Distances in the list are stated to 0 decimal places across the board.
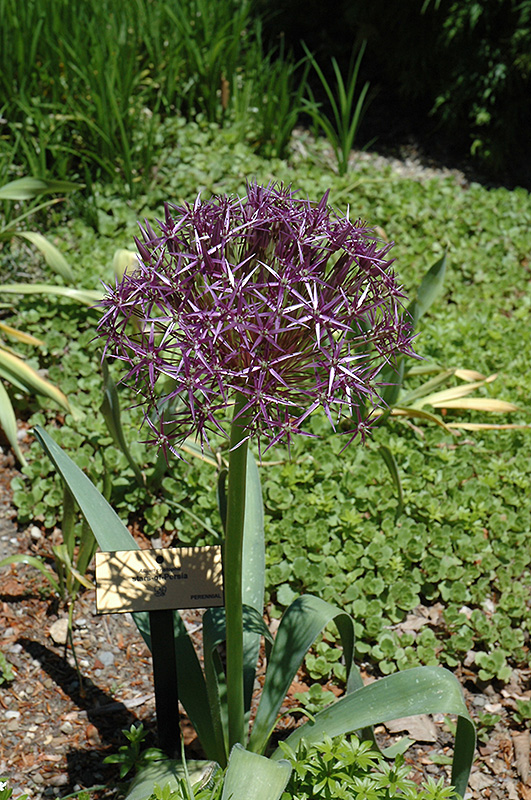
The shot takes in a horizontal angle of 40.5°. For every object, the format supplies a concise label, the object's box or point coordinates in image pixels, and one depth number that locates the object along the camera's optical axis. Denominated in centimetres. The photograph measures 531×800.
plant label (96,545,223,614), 156
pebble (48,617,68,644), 223
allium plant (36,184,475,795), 117
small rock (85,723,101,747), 197
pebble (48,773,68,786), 186
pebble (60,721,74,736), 199
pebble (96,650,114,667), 221
